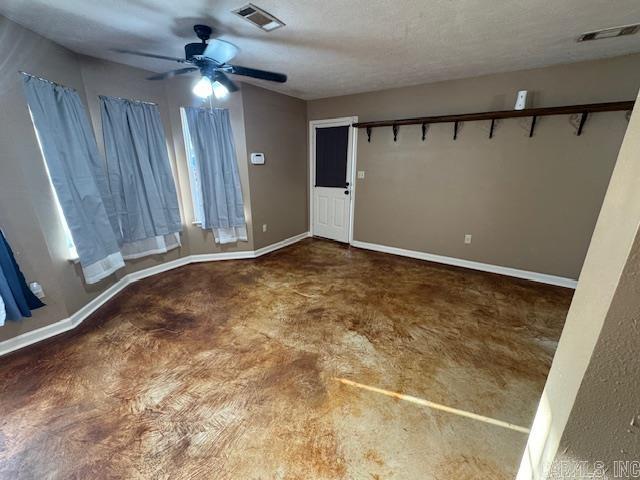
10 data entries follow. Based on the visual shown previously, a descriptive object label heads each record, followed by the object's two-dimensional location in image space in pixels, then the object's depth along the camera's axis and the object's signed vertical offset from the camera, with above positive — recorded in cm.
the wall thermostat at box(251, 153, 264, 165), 373 +3
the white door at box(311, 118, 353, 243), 429 -27
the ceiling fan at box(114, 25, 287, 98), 201 +72
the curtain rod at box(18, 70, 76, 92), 200 +62
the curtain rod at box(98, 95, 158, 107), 272 +63
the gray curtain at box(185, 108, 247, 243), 336 -12
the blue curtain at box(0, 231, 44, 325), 189 -91
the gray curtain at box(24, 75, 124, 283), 212 -10
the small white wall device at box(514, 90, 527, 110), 282 +63
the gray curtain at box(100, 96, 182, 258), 280 -17
